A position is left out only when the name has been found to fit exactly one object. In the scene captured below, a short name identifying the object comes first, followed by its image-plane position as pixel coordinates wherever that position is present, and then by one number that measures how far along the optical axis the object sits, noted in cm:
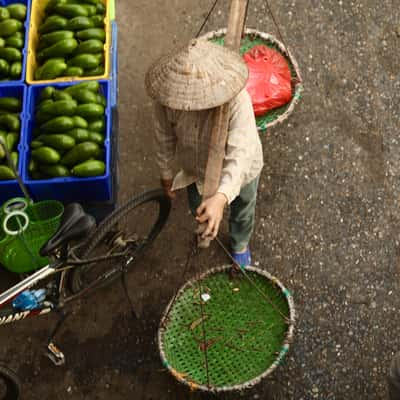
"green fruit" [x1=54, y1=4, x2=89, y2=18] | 712
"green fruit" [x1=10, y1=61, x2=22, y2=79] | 692
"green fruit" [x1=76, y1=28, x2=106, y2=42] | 703
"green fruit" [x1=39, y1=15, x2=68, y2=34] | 710
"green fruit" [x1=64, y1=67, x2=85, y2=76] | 687
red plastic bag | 714
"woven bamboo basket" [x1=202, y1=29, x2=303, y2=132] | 701
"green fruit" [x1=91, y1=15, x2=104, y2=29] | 727
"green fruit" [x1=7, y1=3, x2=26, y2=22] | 726
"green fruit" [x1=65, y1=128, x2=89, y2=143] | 628
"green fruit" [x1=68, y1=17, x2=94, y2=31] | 706
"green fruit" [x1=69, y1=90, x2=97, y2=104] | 643
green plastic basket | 589
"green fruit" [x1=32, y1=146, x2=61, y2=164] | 618
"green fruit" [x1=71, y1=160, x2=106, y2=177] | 611
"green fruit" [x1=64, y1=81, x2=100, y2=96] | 652
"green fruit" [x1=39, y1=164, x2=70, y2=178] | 621
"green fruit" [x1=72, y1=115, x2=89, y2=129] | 632
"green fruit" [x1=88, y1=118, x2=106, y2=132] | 645
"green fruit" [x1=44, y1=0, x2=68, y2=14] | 729
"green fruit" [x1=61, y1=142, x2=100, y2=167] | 619
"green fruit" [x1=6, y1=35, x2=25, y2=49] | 705
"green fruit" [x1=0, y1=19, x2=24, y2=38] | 708
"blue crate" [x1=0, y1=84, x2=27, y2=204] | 626
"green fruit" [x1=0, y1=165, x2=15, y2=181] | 609
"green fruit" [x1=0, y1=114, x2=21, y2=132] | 651
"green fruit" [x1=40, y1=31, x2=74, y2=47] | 699
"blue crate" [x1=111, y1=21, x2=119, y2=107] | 727
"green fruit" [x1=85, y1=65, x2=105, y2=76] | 698
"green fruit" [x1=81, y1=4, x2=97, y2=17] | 724
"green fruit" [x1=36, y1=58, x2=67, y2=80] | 685
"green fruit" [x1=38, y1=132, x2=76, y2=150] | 621
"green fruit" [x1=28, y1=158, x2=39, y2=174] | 630
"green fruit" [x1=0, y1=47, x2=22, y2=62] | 693
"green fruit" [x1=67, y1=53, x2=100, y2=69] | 688
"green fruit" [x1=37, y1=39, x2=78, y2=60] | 690
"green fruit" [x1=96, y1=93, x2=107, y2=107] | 654
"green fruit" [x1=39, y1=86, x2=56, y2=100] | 655
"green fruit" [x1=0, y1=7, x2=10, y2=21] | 720
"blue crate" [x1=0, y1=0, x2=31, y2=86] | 682
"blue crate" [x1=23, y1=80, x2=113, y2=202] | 618
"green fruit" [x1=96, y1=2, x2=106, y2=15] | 734
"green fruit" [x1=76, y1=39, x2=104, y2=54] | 691
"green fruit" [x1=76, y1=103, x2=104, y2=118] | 637
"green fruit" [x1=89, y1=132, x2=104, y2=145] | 635
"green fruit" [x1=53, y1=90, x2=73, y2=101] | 643
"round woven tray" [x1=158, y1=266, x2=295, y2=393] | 550
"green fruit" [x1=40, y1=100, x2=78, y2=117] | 632
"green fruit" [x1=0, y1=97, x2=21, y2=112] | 667
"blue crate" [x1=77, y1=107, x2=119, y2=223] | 675
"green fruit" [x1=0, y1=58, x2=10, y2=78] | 687
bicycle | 475
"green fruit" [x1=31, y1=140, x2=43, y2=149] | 636
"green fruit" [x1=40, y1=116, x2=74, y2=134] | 625
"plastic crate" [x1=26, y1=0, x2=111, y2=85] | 680
